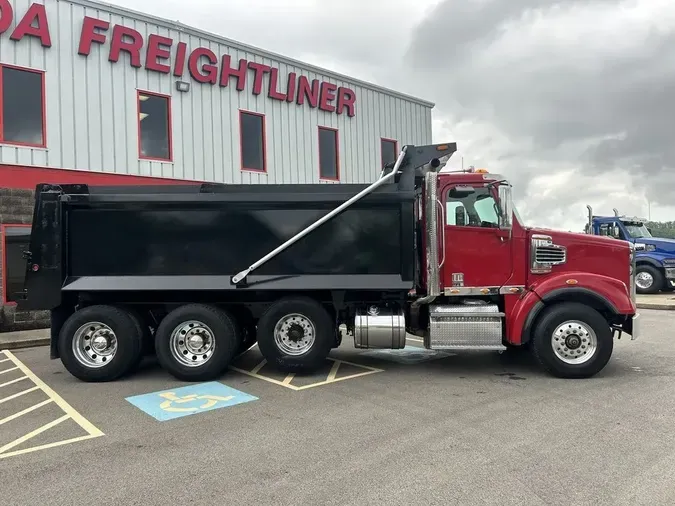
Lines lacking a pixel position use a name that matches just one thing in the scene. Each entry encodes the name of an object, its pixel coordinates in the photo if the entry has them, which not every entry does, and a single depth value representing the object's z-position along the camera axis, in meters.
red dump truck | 6.82
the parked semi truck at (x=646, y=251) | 17.39
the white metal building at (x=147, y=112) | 11.19
